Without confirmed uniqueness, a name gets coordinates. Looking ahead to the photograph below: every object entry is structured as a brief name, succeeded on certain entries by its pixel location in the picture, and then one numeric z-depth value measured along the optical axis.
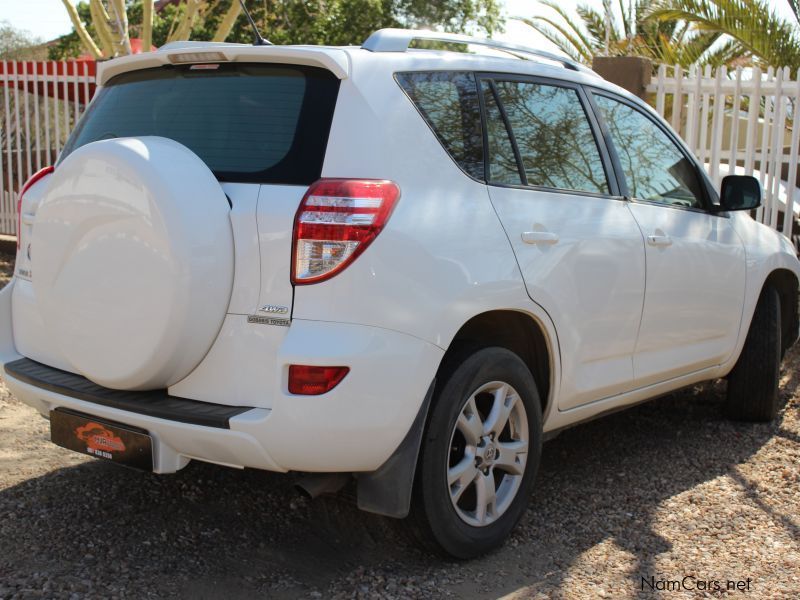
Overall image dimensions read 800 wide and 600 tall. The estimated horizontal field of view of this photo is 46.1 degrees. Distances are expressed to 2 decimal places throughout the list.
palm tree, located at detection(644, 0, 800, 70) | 11.54
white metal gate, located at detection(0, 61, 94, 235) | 11.23
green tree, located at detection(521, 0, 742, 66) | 15.05
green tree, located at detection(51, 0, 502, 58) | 24.30
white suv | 2.87
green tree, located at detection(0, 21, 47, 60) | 34.57
